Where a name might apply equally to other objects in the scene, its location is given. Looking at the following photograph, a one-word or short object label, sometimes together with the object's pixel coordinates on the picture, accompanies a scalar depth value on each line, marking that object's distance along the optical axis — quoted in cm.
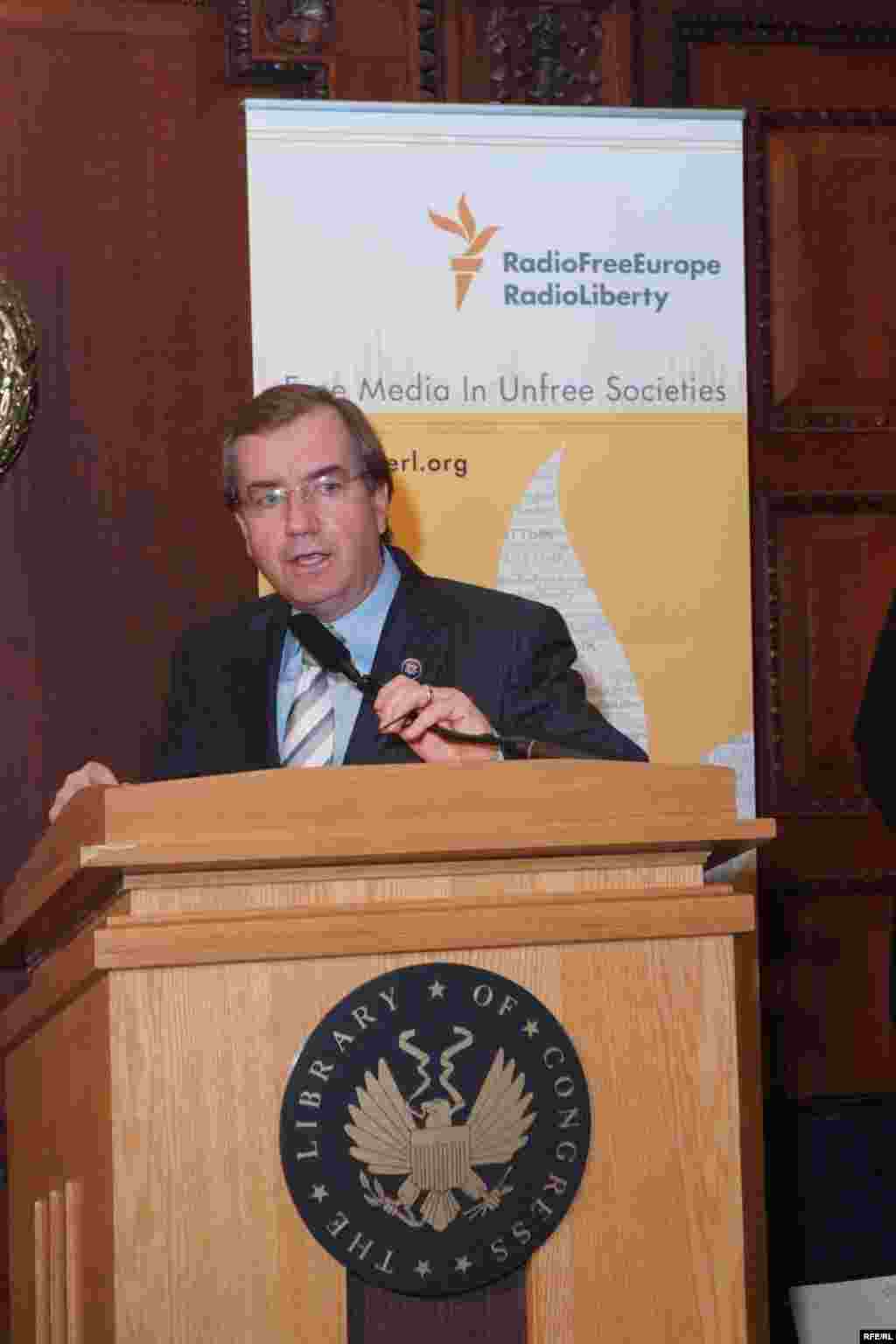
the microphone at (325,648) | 244
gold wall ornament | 451
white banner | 446
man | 319
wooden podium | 172
